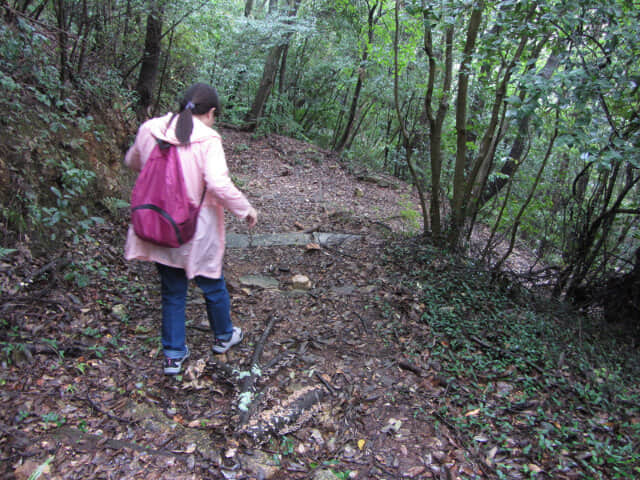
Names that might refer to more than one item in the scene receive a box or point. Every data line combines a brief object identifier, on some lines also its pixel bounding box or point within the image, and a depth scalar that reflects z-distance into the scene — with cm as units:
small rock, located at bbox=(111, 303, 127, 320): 359
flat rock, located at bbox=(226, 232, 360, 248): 590
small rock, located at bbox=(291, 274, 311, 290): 471
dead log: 265
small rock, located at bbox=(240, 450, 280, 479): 238
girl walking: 275
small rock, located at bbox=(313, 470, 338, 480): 236
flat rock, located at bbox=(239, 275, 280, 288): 471
